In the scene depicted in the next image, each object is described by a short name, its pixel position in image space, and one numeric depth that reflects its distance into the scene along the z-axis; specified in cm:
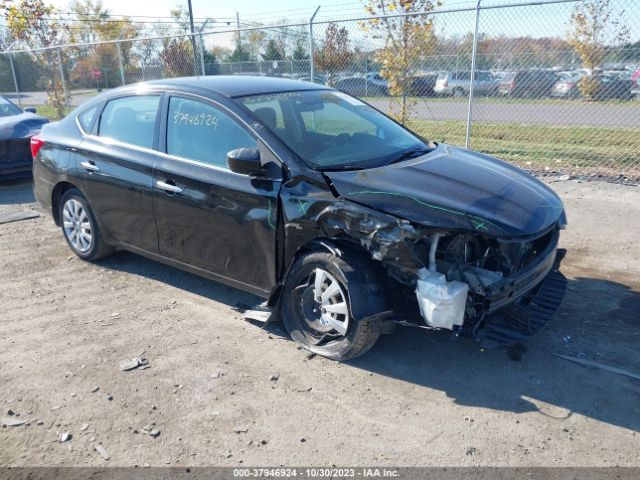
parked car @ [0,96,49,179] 909
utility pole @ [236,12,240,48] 1422
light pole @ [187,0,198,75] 1306
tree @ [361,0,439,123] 1004
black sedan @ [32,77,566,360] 341
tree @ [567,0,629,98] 930
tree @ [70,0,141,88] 1847
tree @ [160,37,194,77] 1500
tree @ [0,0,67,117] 1717
